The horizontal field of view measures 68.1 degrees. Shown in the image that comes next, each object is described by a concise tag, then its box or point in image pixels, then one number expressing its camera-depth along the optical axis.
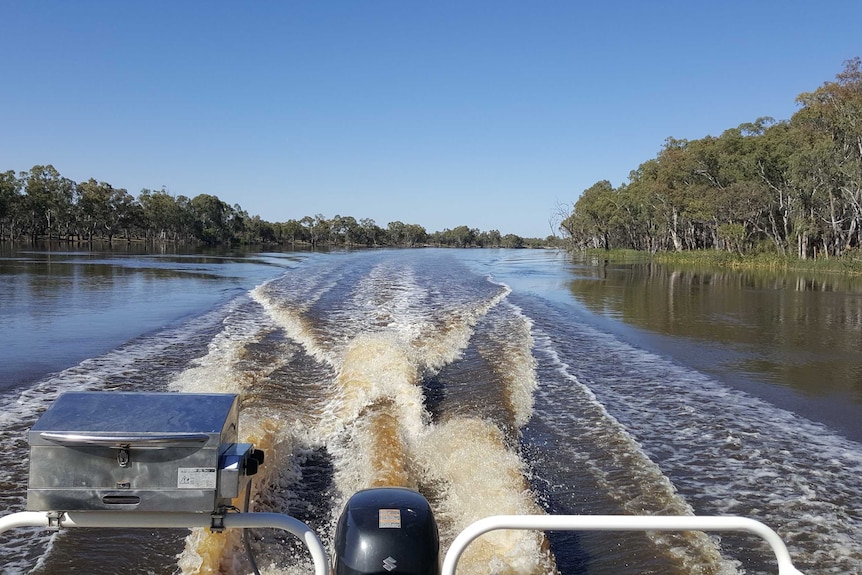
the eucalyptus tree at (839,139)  38.44
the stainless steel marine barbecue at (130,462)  2.20
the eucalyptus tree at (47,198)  86.00
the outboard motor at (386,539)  2.44
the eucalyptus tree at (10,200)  79.00
